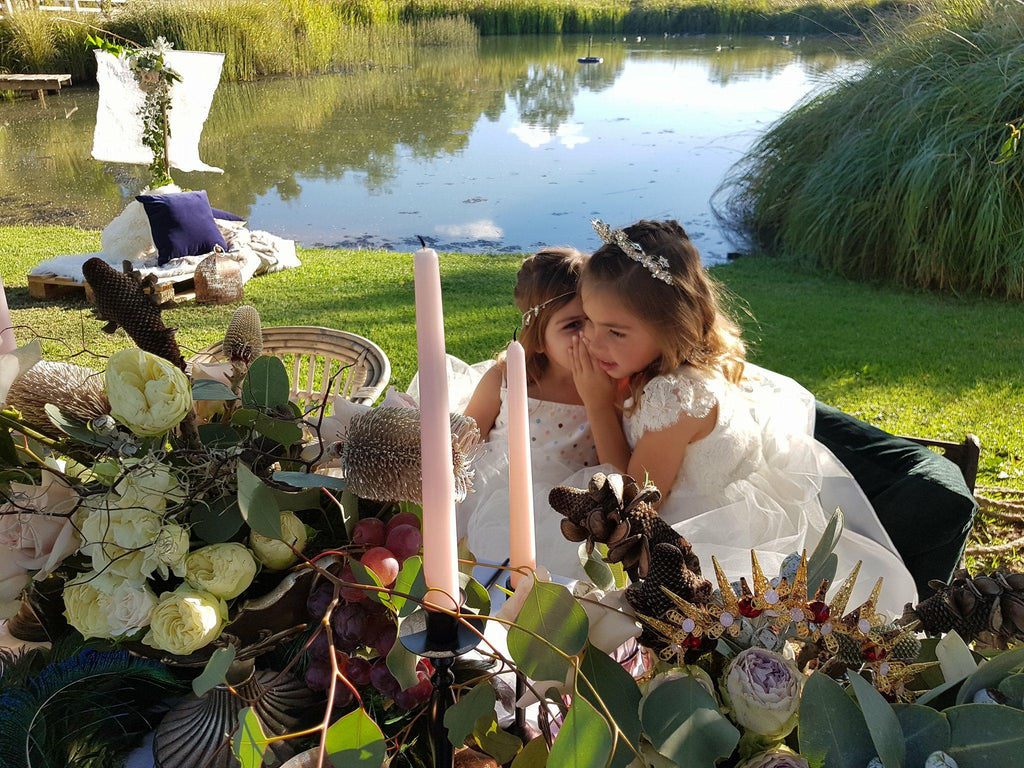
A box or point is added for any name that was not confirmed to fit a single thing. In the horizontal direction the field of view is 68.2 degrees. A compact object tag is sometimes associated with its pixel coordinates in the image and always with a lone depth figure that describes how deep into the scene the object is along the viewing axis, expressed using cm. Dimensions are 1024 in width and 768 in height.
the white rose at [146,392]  62
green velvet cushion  186
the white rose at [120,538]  64
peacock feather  74
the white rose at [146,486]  64
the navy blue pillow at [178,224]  607
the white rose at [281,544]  71
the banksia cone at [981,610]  61
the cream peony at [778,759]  56
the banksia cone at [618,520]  59
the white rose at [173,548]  65
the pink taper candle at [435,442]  52
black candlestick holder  56
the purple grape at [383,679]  71
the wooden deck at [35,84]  1454
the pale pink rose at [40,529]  68
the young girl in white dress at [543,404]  212
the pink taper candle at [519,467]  62
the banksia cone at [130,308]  63
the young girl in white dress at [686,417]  196
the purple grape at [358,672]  74
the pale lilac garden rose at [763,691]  56
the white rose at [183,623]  65
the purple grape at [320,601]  71
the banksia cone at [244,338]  84
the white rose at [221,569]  67
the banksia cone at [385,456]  63
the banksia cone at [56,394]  72
